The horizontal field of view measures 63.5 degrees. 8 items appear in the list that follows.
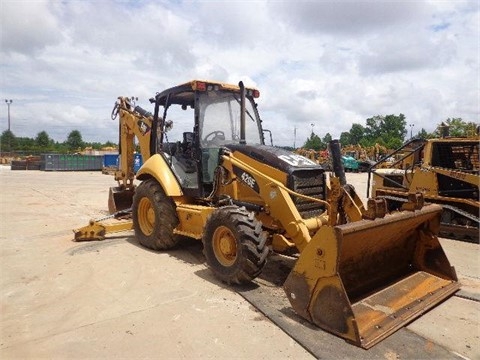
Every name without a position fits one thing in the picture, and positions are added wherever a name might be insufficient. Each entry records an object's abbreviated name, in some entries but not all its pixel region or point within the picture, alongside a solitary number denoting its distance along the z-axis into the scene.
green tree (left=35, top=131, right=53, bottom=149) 79.12
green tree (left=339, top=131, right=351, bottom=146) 94.39
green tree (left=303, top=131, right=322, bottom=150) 78.88
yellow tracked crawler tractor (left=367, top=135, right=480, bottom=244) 8.40
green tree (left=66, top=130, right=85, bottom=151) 82.19
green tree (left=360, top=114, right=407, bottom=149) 86.62
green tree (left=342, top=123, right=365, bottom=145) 92.90
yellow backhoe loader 3.86
